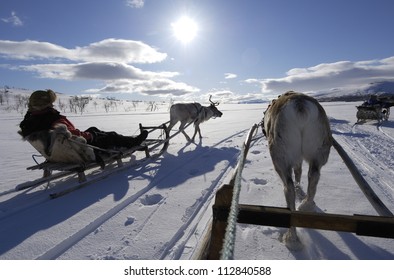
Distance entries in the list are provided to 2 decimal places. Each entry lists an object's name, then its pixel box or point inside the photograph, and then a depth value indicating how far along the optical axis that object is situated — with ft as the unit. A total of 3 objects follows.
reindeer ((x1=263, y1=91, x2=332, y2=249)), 9.70
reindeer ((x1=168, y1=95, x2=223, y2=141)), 37.35
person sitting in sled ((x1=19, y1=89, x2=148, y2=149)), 15.15
